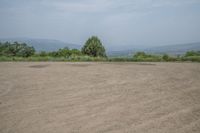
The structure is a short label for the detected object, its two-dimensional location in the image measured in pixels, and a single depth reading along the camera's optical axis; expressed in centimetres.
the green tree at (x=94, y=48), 4247
